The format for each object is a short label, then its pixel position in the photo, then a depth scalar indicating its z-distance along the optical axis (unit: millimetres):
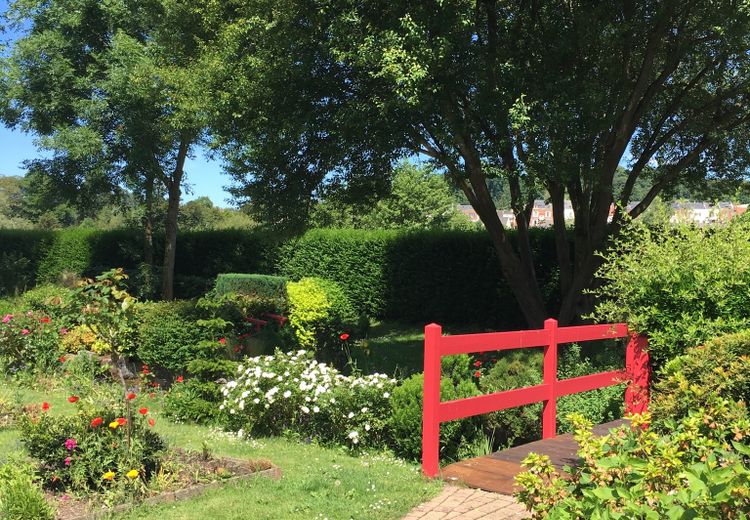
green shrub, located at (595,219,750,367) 4805
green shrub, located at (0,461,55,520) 3703
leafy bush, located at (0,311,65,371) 9703
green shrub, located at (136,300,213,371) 8297
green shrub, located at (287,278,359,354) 9820
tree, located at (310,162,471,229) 40781
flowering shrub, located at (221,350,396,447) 6195
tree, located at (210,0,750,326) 8047
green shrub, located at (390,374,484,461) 5707
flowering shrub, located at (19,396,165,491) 4527
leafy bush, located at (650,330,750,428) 3518
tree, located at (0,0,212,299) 17906
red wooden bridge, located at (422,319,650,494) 4879
